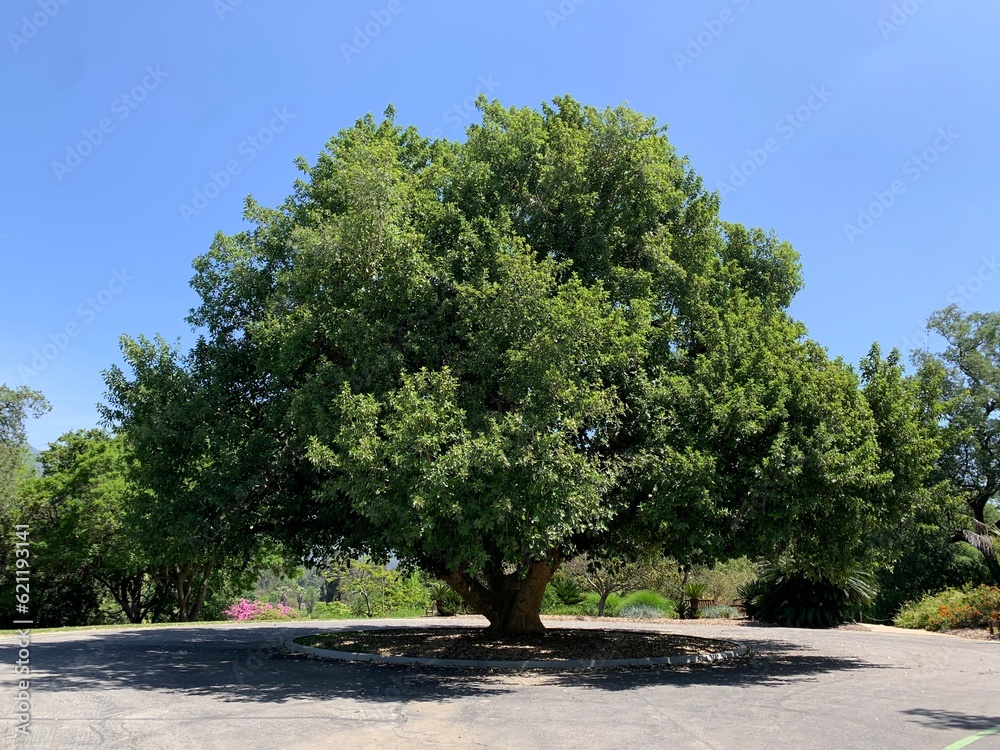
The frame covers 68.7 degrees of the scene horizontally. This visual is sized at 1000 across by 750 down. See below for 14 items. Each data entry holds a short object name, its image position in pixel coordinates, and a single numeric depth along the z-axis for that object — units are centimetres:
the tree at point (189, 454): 1389
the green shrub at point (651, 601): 2833
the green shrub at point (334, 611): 3317
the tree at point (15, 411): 4184
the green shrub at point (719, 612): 2773
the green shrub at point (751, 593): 2651
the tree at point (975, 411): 3033
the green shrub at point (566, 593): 3122
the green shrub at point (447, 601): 2897
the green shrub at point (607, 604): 2903
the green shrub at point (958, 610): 2228
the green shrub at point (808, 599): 2423
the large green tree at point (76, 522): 2795
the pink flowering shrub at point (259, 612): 3328
